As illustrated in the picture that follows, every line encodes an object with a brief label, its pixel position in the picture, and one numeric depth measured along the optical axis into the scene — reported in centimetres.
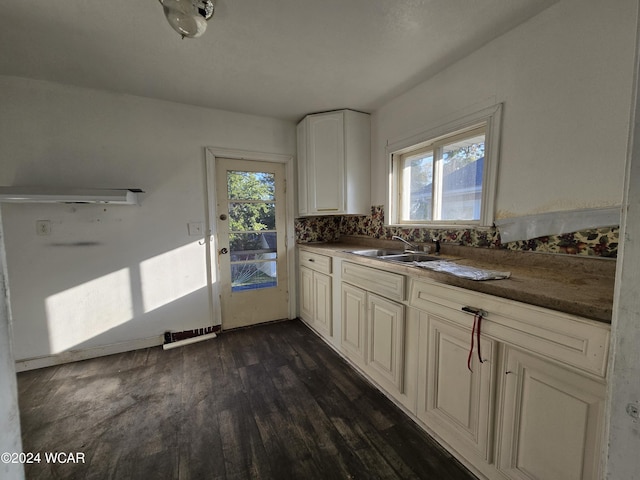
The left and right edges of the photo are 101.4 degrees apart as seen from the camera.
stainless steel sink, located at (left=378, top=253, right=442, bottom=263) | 187
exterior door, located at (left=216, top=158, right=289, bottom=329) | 271
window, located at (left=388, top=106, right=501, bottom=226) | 166
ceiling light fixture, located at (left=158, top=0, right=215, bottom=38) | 128
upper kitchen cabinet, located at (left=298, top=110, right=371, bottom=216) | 254
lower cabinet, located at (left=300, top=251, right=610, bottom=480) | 86
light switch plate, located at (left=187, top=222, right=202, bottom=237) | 254
